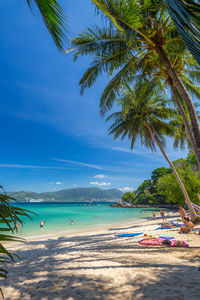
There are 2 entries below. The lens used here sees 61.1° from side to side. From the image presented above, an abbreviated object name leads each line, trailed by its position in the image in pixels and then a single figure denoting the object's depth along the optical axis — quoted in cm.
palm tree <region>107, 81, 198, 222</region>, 1186
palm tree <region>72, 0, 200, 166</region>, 475
